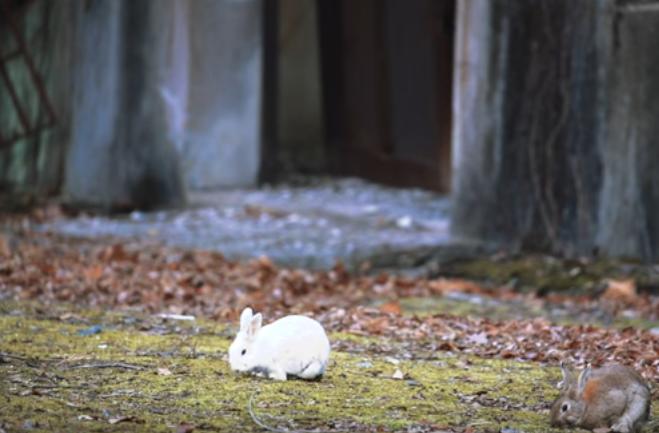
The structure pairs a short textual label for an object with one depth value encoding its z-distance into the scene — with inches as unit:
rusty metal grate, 1238.9
